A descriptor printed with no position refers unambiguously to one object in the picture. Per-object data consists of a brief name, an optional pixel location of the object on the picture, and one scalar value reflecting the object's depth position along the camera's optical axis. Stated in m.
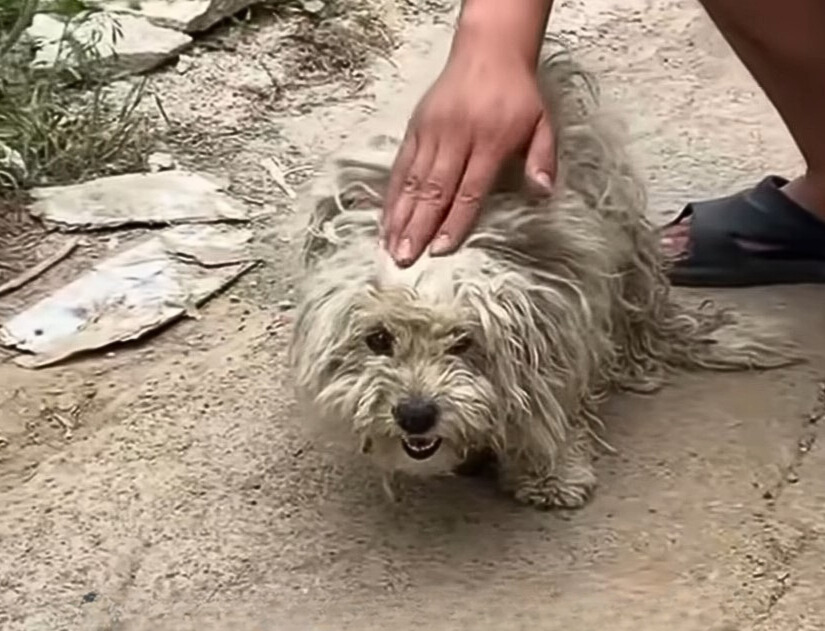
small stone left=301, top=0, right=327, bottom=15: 2.84
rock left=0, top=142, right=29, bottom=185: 2.33
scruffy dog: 1.51
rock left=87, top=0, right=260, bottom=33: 2.78
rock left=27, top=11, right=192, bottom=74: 2.64
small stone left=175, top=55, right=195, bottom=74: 2.69
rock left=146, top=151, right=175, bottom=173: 2.40
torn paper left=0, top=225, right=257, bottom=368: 2.02
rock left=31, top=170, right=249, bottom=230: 2.27
